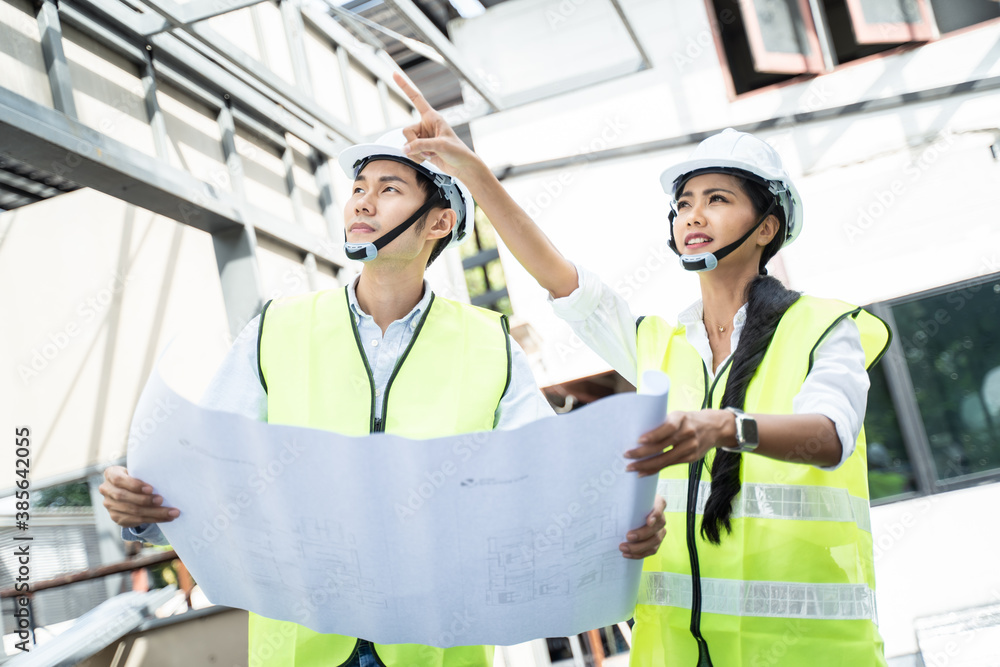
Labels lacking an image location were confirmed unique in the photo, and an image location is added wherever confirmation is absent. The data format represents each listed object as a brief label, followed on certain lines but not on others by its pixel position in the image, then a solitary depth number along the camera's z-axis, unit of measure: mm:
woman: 1565
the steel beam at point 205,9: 3912
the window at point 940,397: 6688
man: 1577
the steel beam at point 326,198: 6004
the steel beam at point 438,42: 5059
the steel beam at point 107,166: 2980
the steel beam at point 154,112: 4082
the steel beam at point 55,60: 3399
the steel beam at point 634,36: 5780
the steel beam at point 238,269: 4559
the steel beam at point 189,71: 3779
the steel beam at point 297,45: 5746
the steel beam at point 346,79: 6785
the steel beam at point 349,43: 6371
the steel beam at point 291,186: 5547
